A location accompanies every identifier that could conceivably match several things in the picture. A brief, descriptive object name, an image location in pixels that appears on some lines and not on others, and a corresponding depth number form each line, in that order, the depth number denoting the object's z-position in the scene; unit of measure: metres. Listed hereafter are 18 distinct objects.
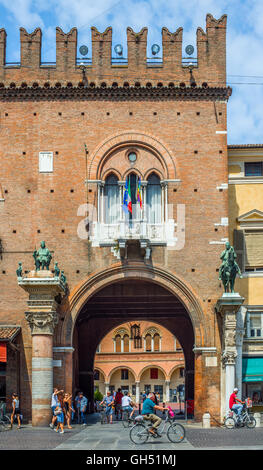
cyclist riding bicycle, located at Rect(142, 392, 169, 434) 19.42
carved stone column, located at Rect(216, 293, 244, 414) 27.39
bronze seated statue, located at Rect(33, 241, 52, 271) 27.55
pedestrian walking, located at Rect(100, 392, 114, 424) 29.17
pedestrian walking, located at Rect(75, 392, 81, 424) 28.37
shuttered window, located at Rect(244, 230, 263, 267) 29.45
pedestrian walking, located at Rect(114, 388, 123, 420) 33.92
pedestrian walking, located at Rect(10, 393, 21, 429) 26.03
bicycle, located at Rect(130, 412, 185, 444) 19.22
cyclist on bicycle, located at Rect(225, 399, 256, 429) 26.02
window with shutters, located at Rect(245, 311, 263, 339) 29.08
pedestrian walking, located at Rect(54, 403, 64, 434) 24.30
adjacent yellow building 28.78
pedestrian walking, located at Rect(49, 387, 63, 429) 25.35
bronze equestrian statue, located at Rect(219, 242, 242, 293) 27.53
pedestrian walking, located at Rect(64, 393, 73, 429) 25.98
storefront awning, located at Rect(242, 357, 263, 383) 28.47
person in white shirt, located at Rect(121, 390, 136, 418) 28.25
